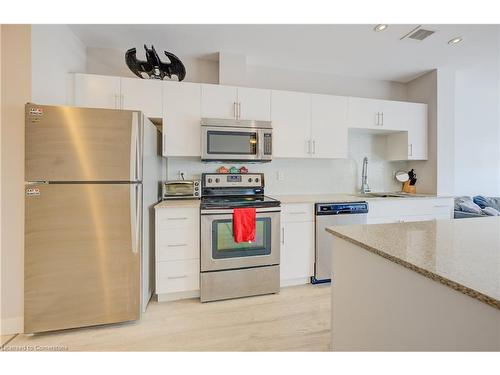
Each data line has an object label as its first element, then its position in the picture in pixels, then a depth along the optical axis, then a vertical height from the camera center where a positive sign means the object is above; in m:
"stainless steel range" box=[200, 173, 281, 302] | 2.20 -0.66
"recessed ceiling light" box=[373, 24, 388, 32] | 2.25 +1.50
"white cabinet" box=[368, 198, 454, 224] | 2.77 -0.30
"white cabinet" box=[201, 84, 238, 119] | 2.52 +0.88
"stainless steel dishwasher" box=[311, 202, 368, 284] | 2.54 -0.43
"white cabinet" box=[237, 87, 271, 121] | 2.60 +0.88
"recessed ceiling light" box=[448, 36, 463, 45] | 2.47 +1.52
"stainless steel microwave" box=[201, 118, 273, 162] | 2.45 +0.46
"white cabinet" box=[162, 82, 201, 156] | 2.44 +0.67
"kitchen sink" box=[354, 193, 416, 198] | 3.10 -0.14
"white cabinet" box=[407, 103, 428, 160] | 3.16 +0.71
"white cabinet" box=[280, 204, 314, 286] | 2.47 -0.63
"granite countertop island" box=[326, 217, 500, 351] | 0.64 -0.34
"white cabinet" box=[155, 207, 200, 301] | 2.17 -0.62
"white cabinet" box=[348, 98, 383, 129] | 2.95 +0.89
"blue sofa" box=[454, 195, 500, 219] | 3.17 -0.30
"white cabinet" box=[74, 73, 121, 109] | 2.25 +0.88
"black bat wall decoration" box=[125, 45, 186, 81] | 2.31 +1.19
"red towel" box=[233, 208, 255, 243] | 2.22 -0.38
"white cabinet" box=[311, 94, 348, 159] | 2.83 +0.70
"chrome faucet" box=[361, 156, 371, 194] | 3.33 +0.08
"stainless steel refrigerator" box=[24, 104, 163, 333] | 1.67 -0.24
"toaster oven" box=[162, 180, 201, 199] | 2.57 -0.06
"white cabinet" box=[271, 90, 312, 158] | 2.71 +0.70
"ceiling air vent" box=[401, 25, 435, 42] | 2.32 +1.52
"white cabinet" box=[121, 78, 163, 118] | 2.34 +0.87
